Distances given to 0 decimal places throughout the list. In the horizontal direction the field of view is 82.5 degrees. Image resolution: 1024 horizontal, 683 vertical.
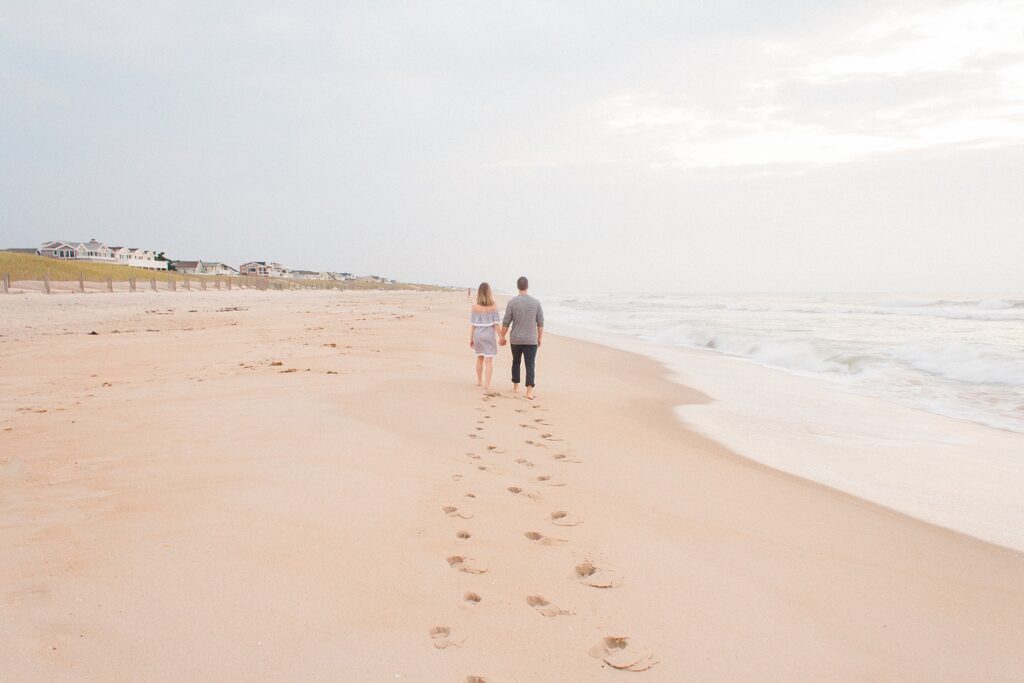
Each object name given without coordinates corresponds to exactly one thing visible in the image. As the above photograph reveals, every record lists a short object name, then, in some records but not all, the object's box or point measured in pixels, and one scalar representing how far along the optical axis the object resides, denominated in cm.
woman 905
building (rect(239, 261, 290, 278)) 14118
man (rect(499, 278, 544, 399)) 903
